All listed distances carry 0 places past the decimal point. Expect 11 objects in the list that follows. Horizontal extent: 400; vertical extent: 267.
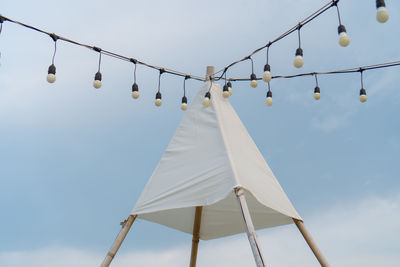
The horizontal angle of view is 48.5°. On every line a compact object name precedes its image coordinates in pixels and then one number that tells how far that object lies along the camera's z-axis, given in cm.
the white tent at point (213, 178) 429
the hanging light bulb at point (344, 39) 339
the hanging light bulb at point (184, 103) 546
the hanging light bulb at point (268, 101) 524
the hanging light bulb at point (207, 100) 485
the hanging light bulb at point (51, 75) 427
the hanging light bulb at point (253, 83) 479
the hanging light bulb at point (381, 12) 305
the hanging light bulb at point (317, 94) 542
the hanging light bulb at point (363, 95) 520
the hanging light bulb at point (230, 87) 518
